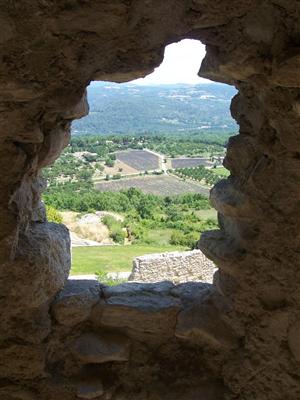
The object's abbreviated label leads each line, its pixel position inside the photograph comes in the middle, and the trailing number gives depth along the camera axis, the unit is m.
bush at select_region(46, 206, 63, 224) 11.24
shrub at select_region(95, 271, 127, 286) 7.80
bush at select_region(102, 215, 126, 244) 14.69
